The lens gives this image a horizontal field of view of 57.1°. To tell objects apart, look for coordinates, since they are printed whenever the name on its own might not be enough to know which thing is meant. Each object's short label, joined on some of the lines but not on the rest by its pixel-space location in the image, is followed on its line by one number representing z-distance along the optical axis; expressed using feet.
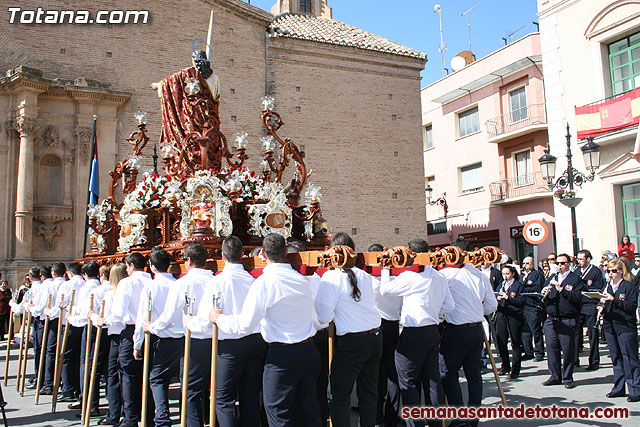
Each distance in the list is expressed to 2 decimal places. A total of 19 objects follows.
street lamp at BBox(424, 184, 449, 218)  92.63
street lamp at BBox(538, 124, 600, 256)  45.35
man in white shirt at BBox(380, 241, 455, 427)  19.77
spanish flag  60.18
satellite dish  108.88
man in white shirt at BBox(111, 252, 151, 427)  21.53
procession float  30.12
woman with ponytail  18.02
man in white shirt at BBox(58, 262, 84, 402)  28.22
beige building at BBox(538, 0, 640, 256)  62.64
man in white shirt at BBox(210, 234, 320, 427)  15.67
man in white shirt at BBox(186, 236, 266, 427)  16.38
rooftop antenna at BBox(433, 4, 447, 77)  118.42
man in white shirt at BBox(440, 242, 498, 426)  20.88
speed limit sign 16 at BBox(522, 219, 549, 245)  41.70
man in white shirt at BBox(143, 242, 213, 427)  17.88
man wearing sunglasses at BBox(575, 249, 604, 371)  30.76
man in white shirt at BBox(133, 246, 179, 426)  19.35
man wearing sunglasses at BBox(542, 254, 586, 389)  28.71
